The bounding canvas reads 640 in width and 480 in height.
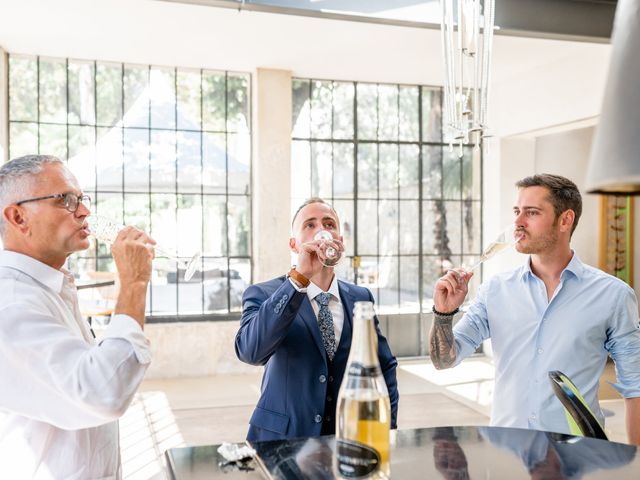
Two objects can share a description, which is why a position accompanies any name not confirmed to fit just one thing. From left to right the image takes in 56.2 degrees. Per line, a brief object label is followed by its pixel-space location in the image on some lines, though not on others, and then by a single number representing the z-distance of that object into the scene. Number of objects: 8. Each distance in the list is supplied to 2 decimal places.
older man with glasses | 1.17
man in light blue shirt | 1.94
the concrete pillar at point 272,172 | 6.39
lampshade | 0.52
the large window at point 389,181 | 6.95
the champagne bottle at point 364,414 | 1.02
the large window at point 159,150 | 6.19
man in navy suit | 1.69
